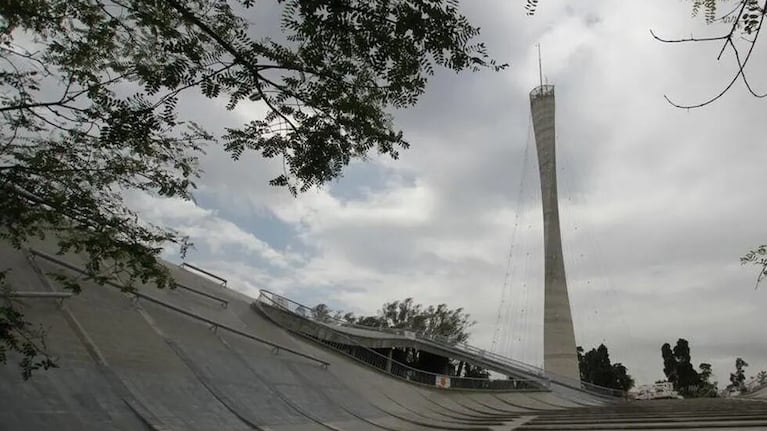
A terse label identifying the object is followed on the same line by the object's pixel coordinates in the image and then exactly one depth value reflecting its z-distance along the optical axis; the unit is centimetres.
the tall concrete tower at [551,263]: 4231
